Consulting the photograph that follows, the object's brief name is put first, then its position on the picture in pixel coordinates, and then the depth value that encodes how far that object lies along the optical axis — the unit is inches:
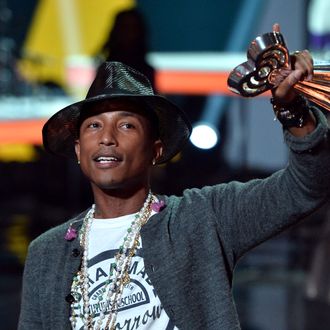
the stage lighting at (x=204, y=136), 671.1
